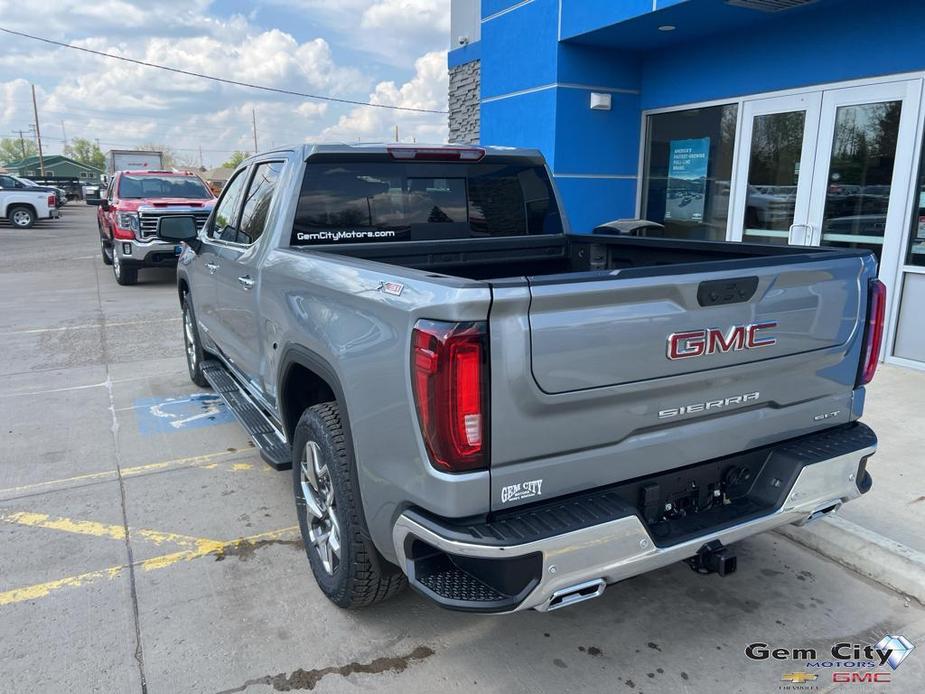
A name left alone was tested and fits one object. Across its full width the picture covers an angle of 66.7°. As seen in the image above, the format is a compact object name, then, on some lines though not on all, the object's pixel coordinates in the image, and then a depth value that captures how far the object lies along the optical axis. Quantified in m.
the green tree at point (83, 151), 126.50
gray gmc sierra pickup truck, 2.18
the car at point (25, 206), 25.00
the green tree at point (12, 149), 128.12
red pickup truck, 12.35
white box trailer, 29.55
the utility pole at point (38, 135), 69.36
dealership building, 6.44
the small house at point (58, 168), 79.75
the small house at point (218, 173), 78.36
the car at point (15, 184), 25.62
